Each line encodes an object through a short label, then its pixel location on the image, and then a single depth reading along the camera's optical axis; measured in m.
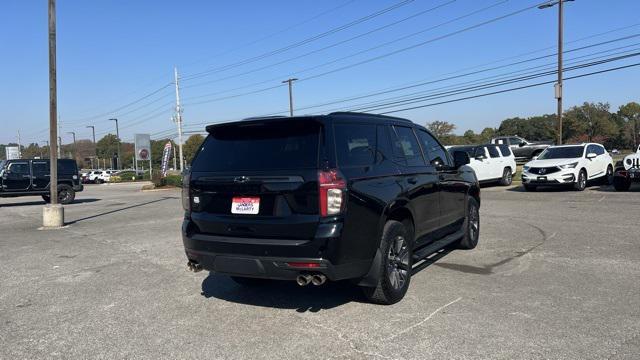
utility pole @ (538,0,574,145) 26.01
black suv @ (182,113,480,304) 4.32
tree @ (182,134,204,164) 117.81
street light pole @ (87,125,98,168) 134.65
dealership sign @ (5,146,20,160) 83.50
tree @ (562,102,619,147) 89.88
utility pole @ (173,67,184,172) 46.97
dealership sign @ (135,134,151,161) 47.09
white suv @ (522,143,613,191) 16.75
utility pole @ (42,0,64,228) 12.51
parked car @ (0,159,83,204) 19.78
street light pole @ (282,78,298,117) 51.13
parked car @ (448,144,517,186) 19.39
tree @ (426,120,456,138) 113.84
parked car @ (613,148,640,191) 15.42
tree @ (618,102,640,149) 100.88
